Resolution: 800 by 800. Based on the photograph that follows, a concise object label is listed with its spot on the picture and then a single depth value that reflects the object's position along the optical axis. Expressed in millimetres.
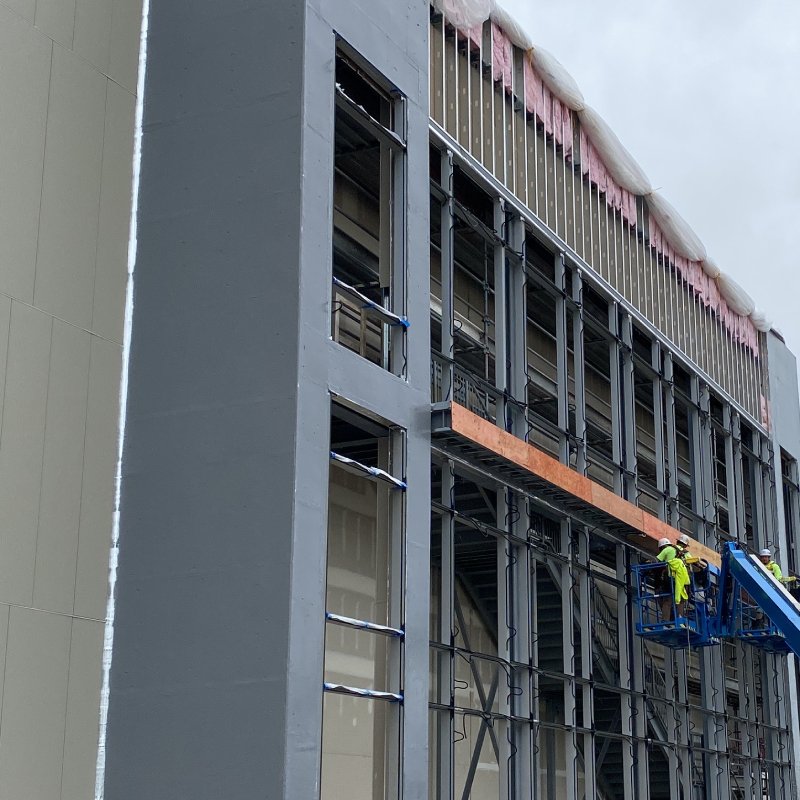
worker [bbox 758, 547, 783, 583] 24797
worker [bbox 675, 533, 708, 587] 22016
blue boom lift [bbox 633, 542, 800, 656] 21297
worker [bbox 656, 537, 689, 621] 21625
